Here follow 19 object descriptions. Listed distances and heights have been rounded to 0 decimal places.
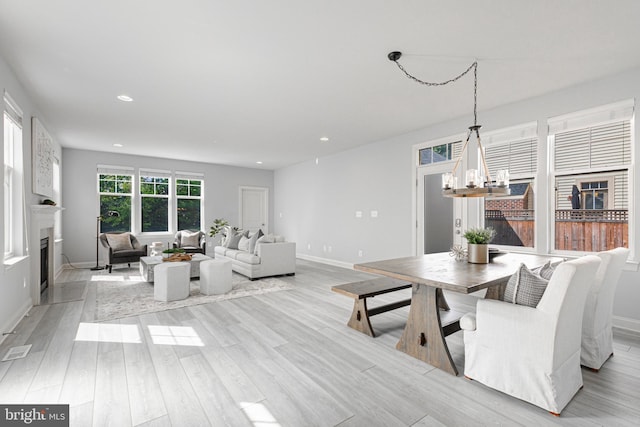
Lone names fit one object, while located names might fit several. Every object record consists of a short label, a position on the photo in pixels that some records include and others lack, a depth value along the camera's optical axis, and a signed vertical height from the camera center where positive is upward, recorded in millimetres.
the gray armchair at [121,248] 6059 -758
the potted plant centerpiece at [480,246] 2916 -327
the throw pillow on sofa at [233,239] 6602 -587
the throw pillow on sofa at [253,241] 5706 -542
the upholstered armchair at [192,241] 7133 -681
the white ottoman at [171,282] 4078 -957
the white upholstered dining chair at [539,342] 1794 -846
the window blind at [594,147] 3346 +782
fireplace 3877 -539
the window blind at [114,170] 7133 +1052
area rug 3713 -1218
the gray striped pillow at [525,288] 1948 -504
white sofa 5456 -901
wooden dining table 2221 -519
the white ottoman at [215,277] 4434 -971
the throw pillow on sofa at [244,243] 5955 -624
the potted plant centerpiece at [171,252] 5168 -692
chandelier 2660 +268
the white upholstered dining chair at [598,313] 2352 -812
